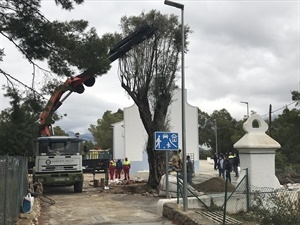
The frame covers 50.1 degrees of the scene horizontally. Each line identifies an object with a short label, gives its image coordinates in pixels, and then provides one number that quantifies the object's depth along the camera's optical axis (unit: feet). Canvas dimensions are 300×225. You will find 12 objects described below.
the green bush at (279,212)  19.56
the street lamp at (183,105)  29.05
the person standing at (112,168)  75.95
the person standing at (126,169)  73.43
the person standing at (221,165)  70.02
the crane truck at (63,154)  50.88
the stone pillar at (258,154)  29.47
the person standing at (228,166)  61.73
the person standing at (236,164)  73.71
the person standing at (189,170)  45.91
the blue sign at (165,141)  33.08
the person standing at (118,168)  74.38
